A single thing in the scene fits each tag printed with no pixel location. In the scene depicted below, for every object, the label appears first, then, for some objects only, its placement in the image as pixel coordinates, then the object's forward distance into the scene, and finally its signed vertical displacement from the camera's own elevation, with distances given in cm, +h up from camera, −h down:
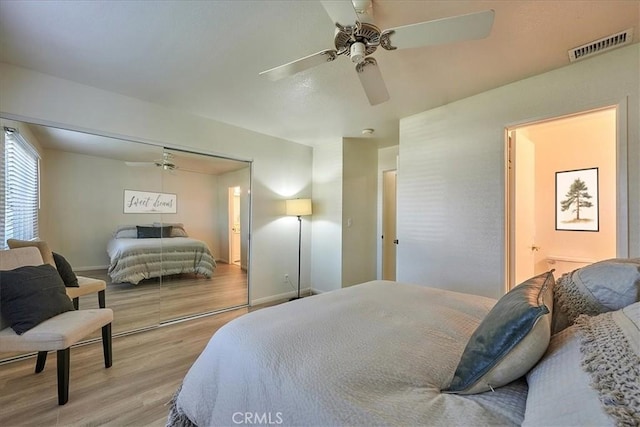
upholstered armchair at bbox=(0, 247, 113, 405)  173 -68
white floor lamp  407 +12
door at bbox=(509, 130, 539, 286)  260 +11
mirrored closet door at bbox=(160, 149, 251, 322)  339 -24
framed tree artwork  339 +18
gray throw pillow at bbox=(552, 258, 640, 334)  95 -28
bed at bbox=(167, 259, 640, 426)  70 -53
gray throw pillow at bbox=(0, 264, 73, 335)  178 -55
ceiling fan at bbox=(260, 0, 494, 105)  132 +94
